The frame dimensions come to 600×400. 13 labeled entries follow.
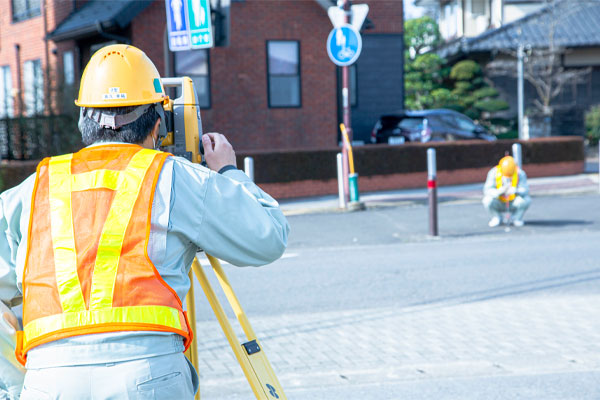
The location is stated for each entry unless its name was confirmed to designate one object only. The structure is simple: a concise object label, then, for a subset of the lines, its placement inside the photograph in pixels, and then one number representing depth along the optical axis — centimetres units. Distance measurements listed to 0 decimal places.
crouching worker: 1280
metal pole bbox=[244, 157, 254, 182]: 1412
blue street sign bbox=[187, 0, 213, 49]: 1106
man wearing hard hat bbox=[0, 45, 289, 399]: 227
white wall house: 4391
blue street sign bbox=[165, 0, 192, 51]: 1137
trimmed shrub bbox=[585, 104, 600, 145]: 3170
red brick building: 2069
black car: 2466
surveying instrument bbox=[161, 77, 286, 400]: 279
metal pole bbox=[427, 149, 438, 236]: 1208
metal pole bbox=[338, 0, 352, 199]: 1616
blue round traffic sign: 1552
